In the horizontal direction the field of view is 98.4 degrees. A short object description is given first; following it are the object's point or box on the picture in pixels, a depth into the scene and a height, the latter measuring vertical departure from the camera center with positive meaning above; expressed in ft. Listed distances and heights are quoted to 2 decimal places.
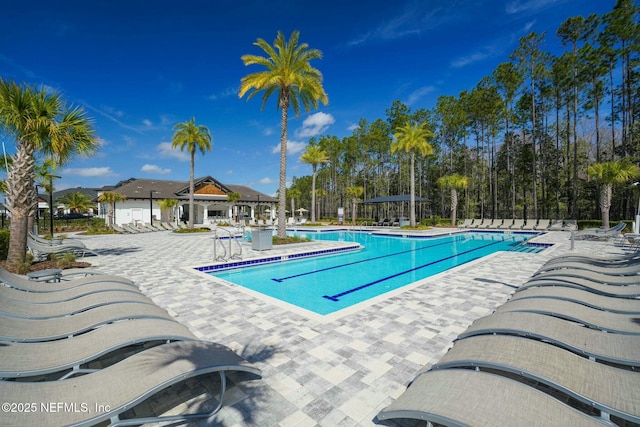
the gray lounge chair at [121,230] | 74.13 -4.44
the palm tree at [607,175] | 55.62 +7.59
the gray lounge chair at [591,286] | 12.58 -3.73
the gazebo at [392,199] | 86.38 +4.29
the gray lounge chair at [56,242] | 34.07 -3.66
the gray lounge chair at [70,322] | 8.87 -3.91
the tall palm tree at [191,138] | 73.05 +20.14
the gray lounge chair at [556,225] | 70.63 -3.44
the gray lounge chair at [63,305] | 10.25 -3.83
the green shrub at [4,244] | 30.09 -3.27
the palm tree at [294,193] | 143.23 +10.66
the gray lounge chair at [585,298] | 10.92 -3.75
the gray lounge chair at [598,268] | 15.62 -3.55
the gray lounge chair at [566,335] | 7.48 -3.76
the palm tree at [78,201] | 96.02 +4.41
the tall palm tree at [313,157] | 103.14 +21.03
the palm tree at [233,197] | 104.88 +6.14
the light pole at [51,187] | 56.16 +5.88
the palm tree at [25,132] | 25.18 +7.84
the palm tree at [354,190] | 102.16 +8.37
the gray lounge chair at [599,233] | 49.24 -4.00
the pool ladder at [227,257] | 32.64 -5.35
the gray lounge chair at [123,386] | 5.77 -4.21
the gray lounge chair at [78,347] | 7.26 -3.98
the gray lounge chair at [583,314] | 9.27 -3.80
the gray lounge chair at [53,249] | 31.01 -4.06
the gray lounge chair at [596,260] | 18.83 -3.53
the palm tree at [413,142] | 78.18 +20.26
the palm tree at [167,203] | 92.54 +3.47
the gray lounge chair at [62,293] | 11.40 -3.72
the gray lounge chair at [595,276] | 14.55 -3.65
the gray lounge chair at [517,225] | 74.23 -3.59
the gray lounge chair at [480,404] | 5.27 -3.95
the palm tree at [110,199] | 80.18 +4.24
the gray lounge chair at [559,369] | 5.84 -3.89
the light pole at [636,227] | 45.66 -2.61
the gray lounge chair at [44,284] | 12.98 -3.60
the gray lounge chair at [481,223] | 80.89 -3.23
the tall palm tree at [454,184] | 87.86 +9.15
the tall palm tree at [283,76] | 44.93 +22.68
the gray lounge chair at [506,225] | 75.87 -3.63
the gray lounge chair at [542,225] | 72.52 -3.51
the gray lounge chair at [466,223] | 82.58 -3.34
